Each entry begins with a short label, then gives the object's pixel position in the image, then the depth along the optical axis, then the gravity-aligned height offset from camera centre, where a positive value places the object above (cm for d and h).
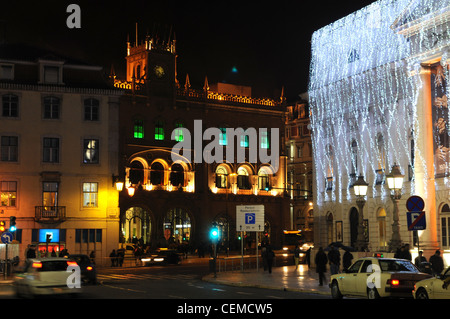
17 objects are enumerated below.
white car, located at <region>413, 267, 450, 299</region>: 2173 -148
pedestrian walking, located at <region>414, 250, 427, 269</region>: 3027 -100
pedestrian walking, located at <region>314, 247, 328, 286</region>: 3406 -123
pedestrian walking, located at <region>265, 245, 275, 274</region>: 4572 -120
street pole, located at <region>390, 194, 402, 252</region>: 3647 -11
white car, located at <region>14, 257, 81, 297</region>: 2534 -123
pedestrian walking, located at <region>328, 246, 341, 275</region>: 3462 -104
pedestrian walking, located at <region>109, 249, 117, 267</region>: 5886 -133
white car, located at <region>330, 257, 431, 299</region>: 2423 -135
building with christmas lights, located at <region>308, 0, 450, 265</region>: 4238 +707
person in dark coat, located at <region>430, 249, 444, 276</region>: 3422 -121
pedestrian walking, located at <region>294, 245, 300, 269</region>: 4999 -110
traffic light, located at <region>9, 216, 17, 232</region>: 4420 +86
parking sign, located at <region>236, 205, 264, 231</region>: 4528 +113
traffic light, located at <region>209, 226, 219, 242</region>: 4569 +28
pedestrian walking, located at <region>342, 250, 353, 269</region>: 3599 -104
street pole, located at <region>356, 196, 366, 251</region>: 3996 -10
